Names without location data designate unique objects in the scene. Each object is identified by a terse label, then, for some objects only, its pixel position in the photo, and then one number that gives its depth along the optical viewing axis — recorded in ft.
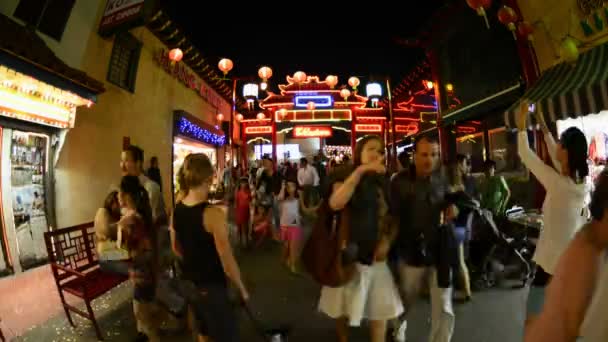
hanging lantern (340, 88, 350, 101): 68.80
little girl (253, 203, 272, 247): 30.63
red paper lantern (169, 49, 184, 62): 36.63
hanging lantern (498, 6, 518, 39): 23.41
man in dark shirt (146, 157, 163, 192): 30.63
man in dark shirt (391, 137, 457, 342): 10.60
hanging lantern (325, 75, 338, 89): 67.50
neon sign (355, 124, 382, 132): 73.53
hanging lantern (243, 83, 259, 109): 57.06
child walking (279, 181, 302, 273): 23.27
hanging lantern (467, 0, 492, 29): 23.65
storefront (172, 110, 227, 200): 39.93
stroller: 18.40
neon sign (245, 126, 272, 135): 74.38
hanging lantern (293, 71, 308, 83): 64.54
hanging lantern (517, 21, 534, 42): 23.50
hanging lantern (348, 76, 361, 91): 66.03
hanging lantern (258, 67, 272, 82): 54.54
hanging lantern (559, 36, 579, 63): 19.29
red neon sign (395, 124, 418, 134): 65.59
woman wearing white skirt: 10.20
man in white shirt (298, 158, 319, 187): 33.14
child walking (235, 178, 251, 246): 28.91
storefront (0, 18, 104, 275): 15.97
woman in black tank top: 8.68
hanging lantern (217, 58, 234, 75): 46.39
